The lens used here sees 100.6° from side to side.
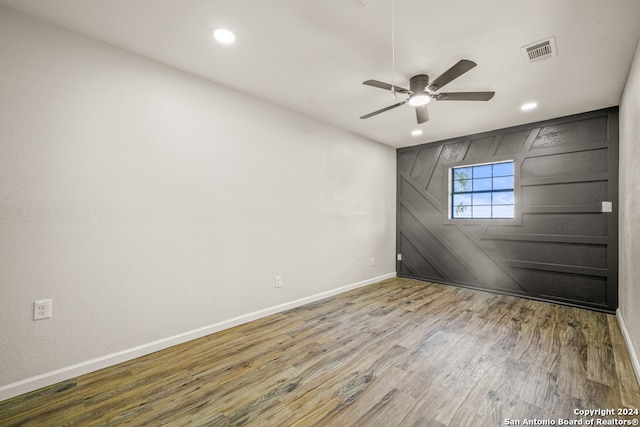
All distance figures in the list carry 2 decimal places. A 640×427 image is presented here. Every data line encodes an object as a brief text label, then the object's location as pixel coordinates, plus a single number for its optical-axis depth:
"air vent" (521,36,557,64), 2.13
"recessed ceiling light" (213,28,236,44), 2.06
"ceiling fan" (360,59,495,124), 2.04
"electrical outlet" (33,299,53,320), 1.88
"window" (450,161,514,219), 4.23
